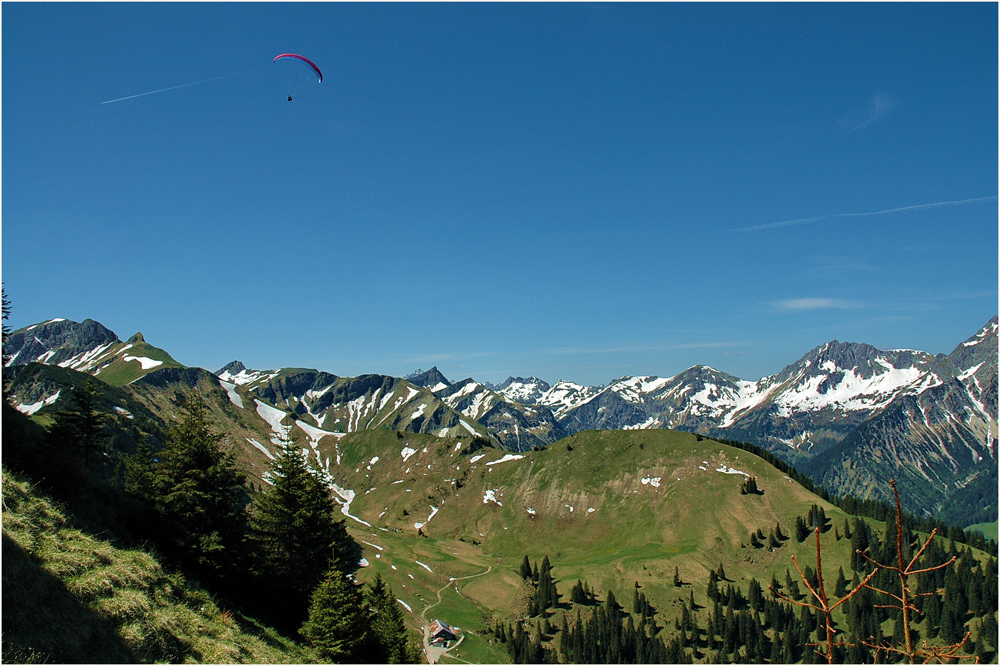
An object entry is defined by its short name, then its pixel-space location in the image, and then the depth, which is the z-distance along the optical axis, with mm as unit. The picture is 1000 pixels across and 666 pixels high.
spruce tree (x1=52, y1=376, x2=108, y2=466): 55000
